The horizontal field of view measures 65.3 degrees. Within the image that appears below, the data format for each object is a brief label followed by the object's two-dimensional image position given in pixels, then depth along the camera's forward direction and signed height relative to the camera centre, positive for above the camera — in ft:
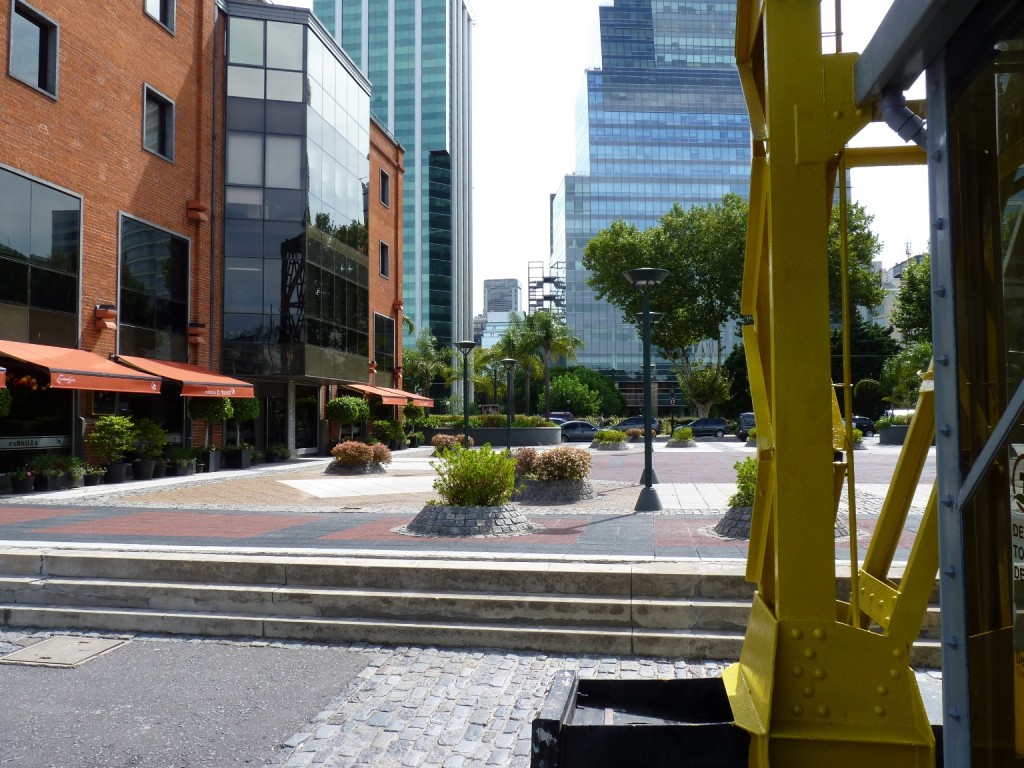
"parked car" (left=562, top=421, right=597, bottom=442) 155.94 -3.76
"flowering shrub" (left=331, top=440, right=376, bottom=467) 70.64 -3.75
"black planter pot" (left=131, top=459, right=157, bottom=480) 62.54 -4.40
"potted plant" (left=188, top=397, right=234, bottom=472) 70.69 -0.01
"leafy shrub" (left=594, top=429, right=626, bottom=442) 112.27 -3.40
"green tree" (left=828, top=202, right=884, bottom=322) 113.91 +25.15
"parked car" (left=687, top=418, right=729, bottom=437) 167.94 -3.44
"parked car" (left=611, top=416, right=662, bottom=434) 169.38 -2.45
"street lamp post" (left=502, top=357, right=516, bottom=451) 101.23 +6.07
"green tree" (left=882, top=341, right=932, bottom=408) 114.71 +6.78
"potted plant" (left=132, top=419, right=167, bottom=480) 62.69 -2.71
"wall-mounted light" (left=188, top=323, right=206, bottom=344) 76.43 +7.67
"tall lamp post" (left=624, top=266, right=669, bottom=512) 40.93 +1.37
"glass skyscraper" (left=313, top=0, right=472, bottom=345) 374.84 +143.32
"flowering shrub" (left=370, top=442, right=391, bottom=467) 72.43 -3.85
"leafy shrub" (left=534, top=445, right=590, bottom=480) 46.32 -3.14
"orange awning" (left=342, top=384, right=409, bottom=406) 102.42 +2.40
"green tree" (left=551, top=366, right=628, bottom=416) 254.68 +8.12
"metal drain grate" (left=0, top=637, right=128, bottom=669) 18.78 -5.85
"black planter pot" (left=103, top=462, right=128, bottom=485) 59.52 -4.54
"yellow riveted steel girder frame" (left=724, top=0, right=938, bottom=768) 6.94 -0.83
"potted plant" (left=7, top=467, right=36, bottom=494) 52.05 -4.41
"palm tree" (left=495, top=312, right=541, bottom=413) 212.02 +17.69
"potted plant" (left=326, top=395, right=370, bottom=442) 93.91 +0.30
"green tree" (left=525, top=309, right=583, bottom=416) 210.79 +20.44
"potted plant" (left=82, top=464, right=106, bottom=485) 57.36 -4.43
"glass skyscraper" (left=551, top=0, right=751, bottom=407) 348.38 +110.88
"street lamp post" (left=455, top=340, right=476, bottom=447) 86.93 +7.06
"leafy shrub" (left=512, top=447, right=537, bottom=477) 47.80 -3.03
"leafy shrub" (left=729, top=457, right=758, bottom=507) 31.83 -2.92
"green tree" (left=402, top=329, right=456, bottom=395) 240.94 +14.14
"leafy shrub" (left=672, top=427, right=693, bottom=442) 124.88 -3.67
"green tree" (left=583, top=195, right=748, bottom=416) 161.58 +30.36
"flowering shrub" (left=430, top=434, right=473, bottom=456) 81.55 -3.04
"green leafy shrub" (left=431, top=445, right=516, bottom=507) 33.94 -2.94
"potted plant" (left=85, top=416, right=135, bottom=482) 59.36 -2.29
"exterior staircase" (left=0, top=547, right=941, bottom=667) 19.97 -5.04
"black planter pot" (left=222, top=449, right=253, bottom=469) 76.28 -4.50
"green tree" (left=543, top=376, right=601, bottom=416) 238.89 +4.19
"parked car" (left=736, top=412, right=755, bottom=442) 146.76 -2.53
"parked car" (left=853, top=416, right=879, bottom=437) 155.87 -2.78
